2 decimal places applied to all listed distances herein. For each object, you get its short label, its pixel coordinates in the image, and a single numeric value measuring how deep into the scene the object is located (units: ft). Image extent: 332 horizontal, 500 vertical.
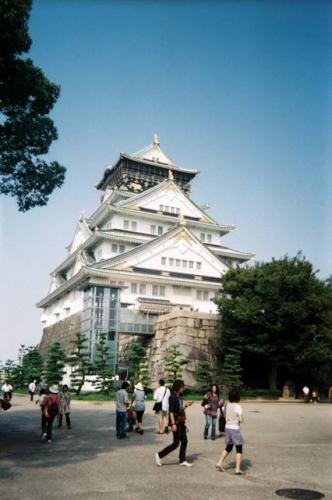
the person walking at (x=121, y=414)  43.83
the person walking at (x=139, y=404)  48.62
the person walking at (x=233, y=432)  28.78
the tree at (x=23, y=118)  33.81
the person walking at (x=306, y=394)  101.06
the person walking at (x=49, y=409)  41.70
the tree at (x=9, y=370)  152.87
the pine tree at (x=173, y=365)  95.45
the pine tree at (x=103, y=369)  100.99
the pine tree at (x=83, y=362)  100.89
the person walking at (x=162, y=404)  47.84
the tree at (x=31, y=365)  133.67
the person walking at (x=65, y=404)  51.70
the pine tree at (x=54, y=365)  110.11
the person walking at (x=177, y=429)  30.12
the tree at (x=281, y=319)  98.94
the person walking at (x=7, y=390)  87.69
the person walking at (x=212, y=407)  44.16
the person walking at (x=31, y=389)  98.92
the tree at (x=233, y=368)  99.40
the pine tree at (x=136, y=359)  105.29
